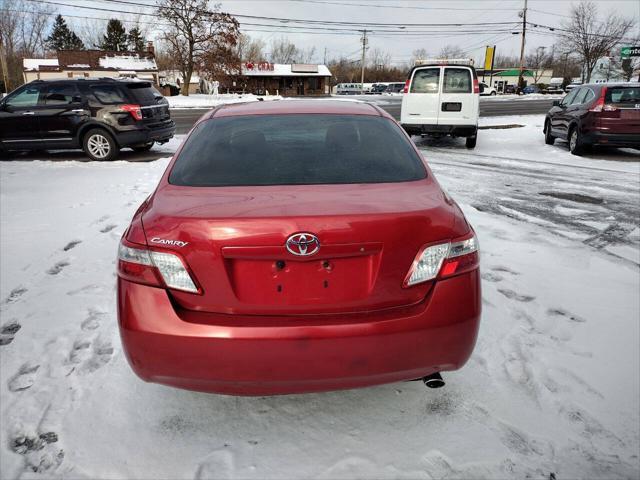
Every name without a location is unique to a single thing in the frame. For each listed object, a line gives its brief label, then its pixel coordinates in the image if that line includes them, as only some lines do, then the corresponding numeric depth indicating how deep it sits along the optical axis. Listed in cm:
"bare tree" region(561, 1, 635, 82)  4458
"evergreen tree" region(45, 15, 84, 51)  8731
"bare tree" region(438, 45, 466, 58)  9034
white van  1216
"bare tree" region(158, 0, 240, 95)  4350
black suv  1056
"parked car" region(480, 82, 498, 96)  5780
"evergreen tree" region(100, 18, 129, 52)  7712
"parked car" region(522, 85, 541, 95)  6699
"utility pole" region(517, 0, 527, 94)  6236
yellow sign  6438
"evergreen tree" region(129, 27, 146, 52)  7438
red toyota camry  204
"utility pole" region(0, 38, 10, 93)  3672
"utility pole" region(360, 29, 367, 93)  7467
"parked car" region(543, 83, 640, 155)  1032
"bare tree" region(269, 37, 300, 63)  9525
